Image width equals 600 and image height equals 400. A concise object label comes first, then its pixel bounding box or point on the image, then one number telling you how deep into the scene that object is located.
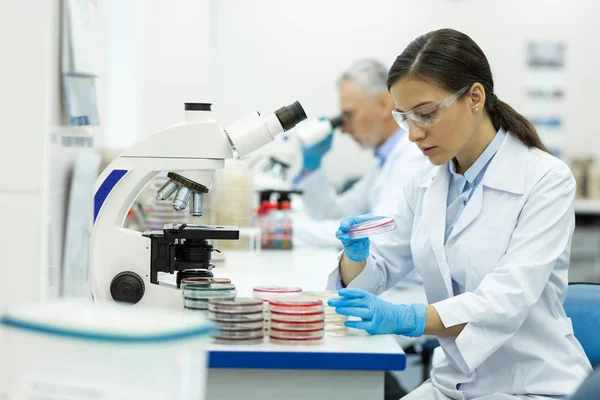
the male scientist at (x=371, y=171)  3.09
